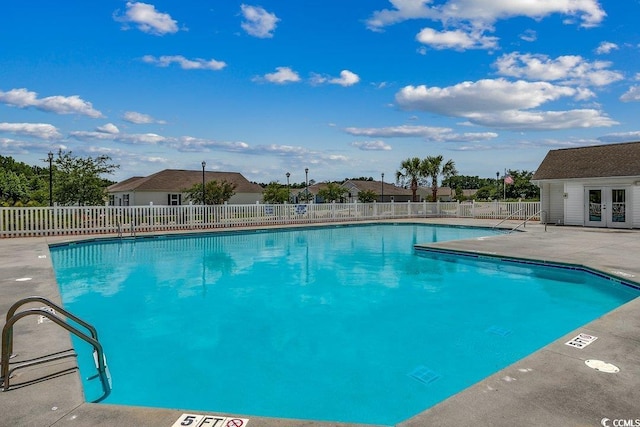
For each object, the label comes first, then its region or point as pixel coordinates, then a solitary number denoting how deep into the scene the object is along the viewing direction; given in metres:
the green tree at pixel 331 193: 35.84
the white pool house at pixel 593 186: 16.30
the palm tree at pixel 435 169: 33.03
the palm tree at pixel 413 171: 33.56
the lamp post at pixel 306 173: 28.29
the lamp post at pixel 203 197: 25.09
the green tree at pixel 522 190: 54.66
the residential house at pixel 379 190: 51.19
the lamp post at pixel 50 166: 20.71
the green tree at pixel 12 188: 34.56
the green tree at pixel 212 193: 25.27
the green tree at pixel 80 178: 18.97
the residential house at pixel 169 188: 34.50
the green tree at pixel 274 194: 33.75
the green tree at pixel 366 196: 40.76
